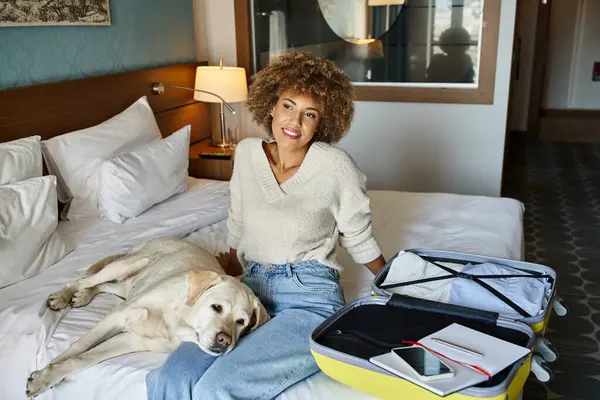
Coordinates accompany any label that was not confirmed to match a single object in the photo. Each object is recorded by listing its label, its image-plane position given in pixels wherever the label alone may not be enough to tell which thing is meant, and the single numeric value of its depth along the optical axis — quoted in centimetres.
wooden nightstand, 336
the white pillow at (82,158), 251
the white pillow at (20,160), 217
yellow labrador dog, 152
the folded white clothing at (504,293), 154
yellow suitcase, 125
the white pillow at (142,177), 253
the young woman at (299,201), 174
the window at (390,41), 370
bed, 159
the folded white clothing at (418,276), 167
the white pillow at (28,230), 198
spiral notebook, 120
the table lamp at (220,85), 353
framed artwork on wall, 242
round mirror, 393
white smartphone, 122
